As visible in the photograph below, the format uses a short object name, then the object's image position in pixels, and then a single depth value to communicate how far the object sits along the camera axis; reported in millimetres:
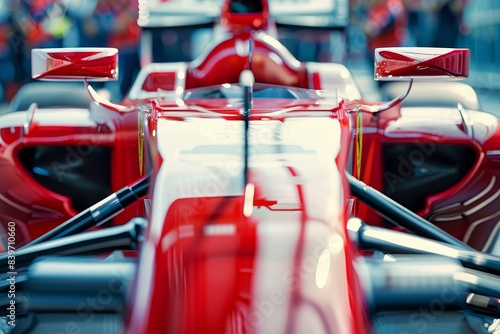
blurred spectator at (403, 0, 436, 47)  9219
